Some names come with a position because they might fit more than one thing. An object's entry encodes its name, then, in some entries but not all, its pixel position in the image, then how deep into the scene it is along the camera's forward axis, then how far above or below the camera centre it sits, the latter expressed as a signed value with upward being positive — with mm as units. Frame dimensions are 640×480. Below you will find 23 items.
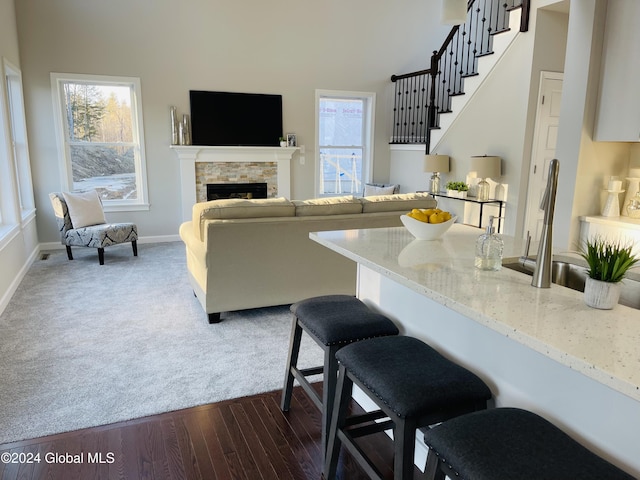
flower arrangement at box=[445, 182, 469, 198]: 6254 -490
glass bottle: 1859 -387
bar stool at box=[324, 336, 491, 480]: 1556 -798
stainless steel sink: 1795 -501
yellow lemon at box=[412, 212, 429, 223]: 2418 -332
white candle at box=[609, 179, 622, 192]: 3893 -258
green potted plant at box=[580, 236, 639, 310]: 1371 -347
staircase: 5637 +995
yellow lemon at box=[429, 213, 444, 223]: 2406 -337
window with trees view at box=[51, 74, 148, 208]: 6402 +145
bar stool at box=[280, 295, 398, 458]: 2092 -787
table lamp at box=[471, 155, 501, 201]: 5668 -174
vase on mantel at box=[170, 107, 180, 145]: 6719 +272
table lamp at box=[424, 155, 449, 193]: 6609 -167
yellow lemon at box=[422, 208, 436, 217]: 2443 -314
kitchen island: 1189 -478
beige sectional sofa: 3725 -788
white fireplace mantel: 6875 -139
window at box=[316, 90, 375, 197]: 7906 +137
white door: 5402 +193
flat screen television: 6895 +440
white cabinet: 3430 +572
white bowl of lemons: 2377 -358
